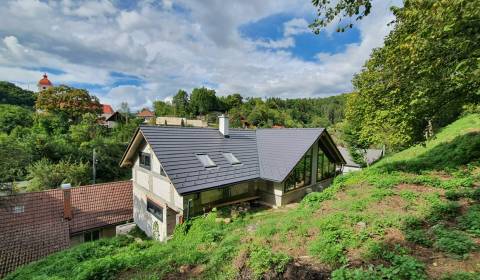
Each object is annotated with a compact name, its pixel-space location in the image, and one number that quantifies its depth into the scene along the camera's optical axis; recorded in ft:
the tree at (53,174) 67.10
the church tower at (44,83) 228.63
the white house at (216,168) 34.32
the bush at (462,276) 10.43
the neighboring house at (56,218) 38.58
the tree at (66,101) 118.21
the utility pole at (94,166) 79.93
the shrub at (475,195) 19.91
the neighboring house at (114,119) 159.53
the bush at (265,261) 14.16
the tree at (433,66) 15.29
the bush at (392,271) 11.54
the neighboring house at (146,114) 223.59
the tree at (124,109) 178.78
